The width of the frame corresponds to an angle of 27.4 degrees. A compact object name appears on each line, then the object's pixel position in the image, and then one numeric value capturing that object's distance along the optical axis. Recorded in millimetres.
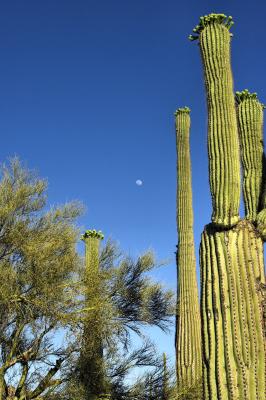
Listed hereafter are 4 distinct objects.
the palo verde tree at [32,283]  10766
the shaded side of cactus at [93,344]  11578
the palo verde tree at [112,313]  11766
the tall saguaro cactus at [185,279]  10826
